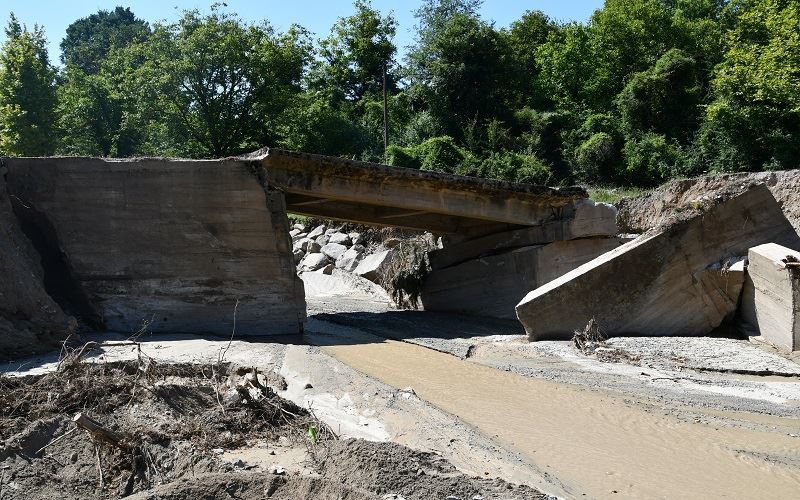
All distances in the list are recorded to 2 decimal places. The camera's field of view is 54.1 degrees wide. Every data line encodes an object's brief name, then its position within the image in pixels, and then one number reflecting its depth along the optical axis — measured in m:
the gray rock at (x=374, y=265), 20.62
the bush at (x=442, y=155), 31.83
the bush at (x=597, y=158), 30.33
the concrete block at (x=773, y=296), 10.23
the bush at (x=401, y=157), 32.34
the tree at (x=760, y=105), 25.02
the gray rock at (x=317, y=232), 27.88
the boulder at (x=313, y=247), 26.12
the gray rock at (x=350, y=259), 23.40
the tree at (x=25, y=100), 29.81
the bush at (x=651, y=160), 28.78
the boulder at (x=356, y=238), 25.52
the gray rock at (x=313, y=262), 24.45
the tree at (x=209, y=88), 33.50
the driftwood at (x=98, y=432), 5.71
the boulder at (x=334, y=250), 25.08
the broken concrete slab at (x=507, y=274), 14.91
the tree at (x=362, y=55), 43.78
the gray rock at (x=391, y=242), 22.58
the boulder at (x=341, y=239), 25.92
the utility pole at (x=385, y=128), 36.38
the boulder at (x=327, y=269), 23.36
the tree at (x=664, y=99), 31.23
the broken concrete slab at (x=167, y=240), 11.45
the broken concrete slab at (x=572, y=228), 14.96
